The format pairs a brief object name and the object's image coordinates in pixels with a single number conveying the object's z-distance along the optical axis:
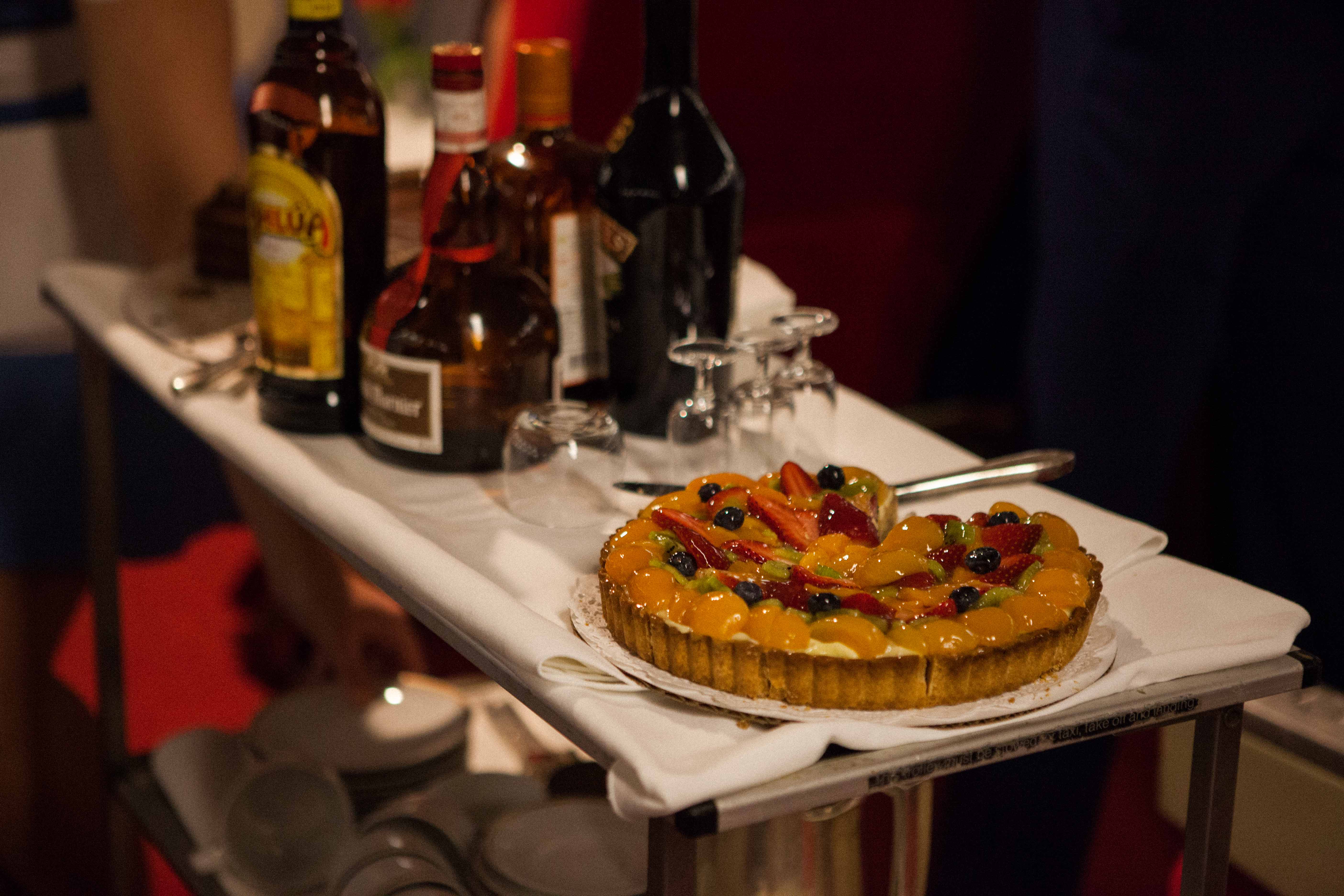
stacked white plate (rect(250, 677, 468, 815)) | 1.37
